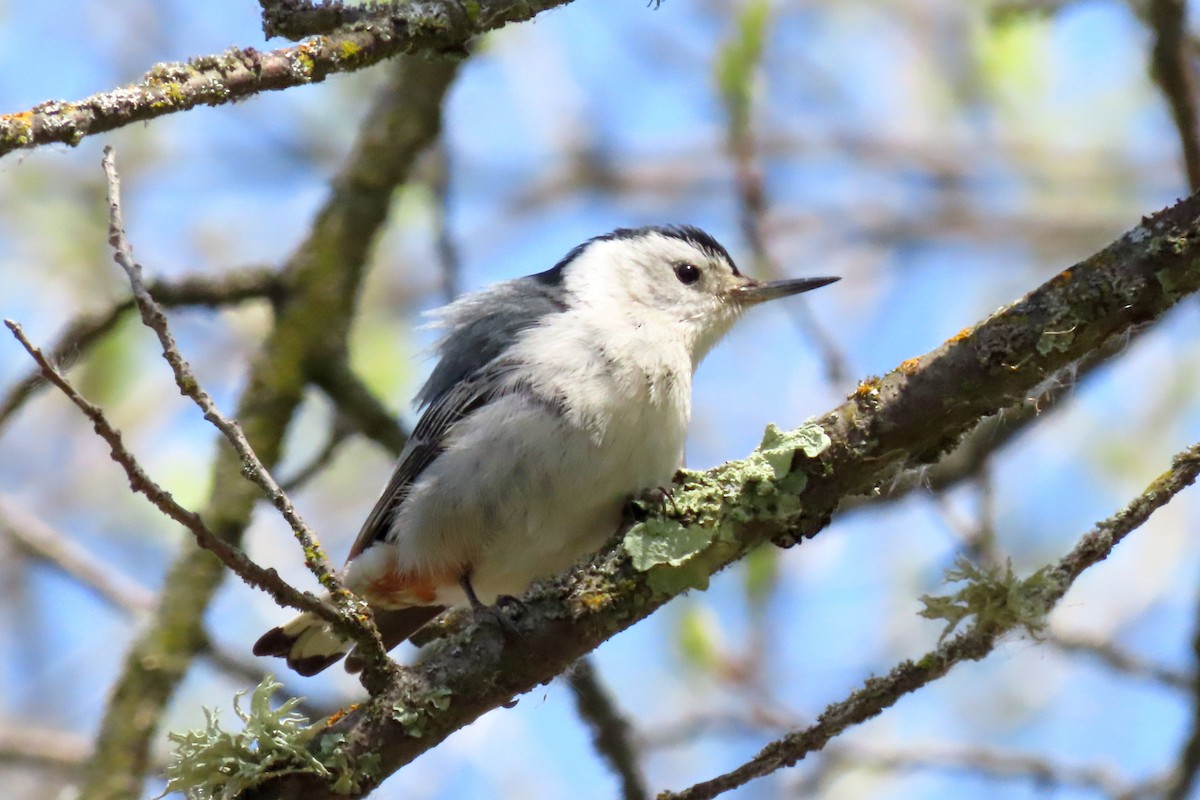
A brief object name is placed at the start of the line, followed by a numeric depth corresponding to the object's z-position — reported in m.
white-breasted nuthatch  5.70
